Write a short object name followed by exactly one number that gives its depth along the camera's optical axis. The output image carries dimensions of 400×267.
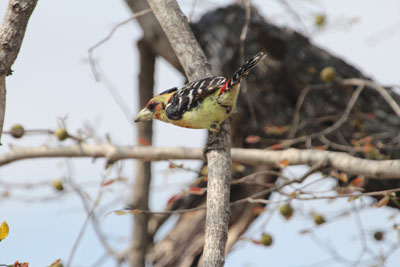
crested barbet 5.35
